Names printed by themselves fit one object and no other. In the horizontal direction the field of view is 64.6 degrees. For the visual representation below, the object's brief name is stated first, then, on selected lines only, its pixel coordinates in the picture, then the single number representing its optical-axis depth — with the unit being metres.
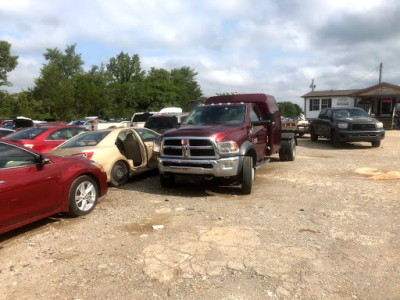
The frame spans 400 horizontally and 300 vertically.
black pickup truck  14.08
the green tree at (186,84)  69.62
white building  30.52
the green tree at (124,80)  50.41
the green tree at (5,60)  50.20
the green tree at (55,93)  37.38
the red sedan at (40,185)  4.21
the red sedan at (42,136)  8.83
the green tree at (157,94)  55.26
